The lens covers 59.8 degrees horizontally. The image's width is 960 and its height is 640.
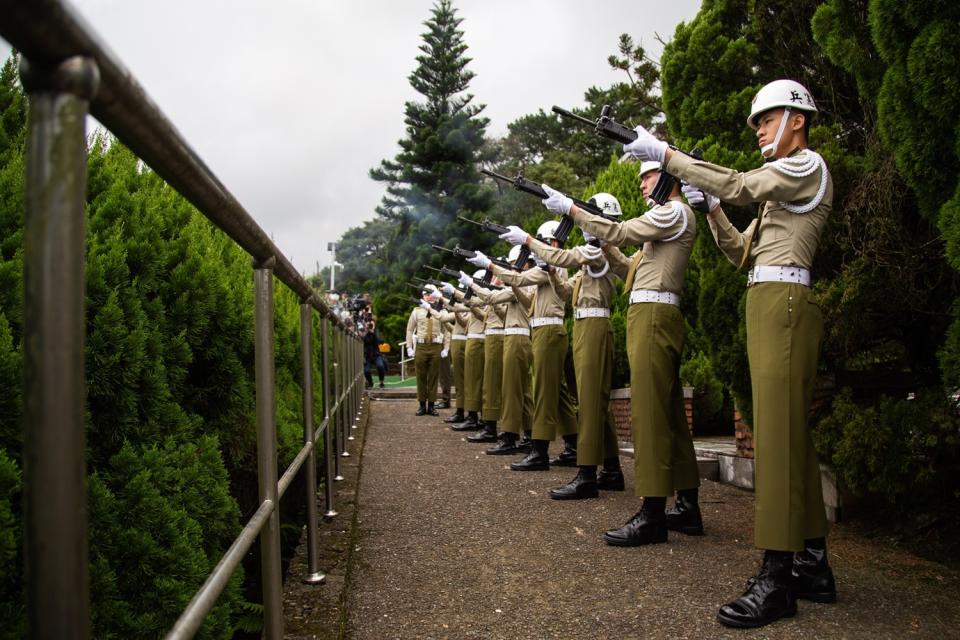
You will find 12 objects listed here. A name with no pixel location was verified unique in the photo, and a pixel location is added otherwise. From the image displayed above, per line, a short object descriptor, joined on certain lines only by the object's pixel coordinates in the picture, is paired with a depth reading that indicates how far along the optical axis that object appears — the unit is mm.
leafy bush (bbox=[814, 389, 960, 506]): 3826
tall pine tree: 31406
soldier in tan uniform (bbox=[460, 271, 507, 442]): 9531
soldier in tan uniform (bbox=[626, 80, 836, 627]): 3191
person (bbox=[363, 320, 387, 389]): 19252
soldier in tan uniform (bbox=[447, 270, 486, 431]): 10891
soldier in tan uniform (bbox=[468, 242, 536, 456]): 8312
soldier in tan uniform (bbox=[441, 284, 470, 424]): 12433
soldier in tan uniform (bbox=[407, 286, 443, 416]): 13578
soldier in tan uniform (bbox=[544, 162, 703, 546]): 4242
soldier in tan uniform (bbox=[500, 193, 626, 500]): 5539
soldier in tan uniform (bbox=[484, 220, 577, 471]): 6988
